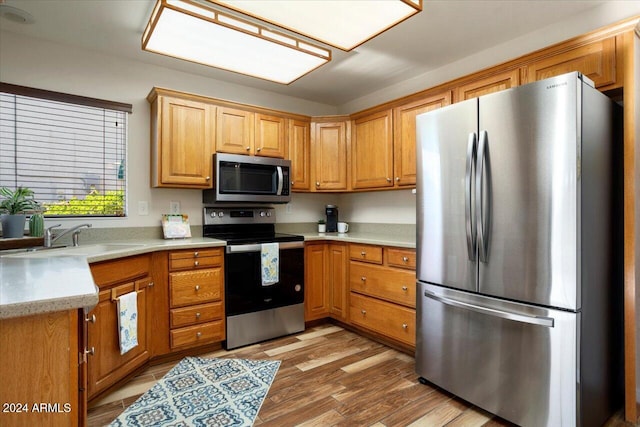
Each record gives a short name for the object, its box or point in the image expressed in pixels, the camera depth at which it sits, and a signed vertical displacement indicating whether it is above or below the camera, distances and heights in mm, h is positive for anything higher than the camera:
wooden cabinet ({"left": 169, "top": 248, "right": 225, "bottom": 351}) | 2615 -668
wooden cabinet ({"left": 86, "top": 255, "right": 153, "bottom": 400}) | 2000 -699
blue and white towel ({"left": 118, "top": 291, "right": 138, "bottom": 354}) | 2162 -700
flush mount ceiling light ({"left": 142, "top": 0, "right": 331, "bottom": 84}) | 1751 +1006
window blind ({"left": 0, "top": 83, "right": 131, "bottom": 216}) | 2541 +500
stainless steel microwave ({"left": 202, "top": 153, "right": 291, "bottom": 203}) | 3090 +310
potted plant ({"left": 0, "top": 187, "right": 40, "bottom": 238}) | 2191 +25
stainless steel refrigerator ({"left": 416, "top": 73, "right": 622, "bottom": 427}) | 1627 -210
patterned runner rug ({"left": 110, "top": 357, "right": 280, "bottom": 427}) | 1873 -1124
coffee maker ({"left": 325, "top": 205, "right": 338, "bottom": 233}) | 3857 -61
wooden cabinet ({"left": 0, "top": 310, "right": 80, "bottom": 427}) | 860 -412
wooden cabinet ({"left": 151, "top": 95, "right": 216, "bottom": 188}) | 2879 +610
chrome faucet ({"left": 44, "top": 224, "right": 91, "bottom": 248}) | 2350 -159
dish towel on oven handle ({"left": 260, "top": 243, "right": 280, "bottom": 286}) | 2975 -438
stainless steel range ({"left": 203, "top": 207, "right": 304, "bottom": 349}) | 2855 -599
